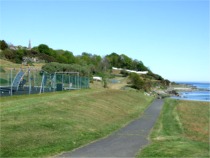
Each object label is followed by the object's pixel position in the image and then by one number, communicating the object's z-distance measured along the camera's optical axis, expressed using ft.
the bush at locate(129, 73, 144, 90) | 303.07
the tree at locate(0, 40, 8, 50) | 340.08
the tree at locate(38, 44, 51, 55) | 385.29
